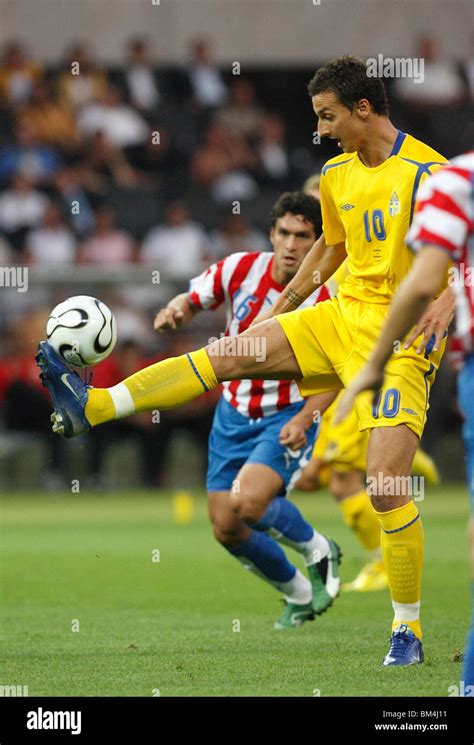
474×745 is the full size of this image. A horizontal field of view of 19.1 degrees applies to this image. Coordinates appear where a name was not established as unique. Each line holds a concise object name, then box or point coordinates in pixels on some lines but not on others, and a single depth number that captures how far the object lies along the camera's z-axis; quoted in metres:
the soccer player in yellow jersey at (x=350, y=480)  10.05
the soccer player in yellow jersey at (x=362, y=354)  6.31
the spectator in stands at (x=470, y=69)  20.88
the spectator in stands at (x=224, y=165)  19.91
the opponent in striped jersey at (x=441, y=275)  4.55
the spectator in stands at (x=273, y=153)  20.20
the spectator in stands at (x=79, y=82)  19.81
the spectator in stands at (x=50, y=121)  19.50
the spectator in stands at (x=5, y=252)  18.06
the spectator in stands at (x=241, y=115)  20.55
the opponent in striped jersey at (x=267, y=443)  8.02
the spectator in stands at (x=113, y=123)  19.75
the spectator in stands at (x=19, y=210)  18.66
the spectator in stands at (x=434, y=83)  20.66
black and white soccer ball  6.39
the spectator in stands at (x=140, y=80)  20.31
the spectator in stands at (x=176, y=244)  18.80
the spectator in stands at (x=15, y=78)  19.70
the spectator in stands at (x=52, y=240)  18.58
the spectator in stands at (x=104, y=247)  18.75
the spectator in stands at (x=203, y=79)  20.72
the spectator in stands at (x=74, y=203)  18.81
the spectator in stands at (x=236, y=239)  18.31
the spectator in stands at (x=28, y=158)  19.03
